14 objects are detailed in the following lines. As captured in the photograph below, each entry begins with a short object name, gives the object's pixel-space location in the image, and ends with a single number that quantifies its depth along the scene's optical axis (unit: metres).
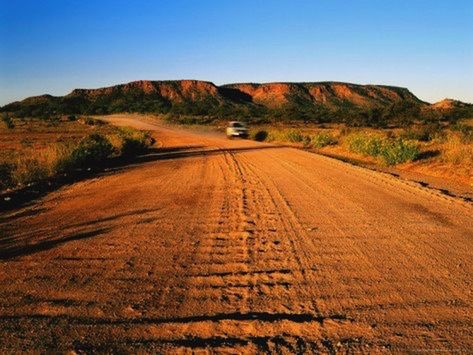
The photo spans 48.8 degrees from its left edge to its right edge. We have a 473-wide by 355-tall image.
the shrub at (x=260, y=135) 42.56
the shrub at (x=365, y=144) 23.44
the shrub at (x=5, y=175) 14.67
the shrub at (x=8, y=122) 59.10
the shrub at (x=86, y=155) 17.73
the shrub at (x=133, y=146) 26.45
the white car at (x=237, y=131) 41.89
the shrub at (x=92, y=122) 74.12
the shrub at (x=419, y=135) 30.72
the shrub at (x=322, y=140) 31.56
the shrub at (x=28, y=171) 14.93
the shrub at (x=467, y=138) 22.13
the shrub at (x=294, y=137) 36.09
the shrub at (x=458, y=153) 17.94
